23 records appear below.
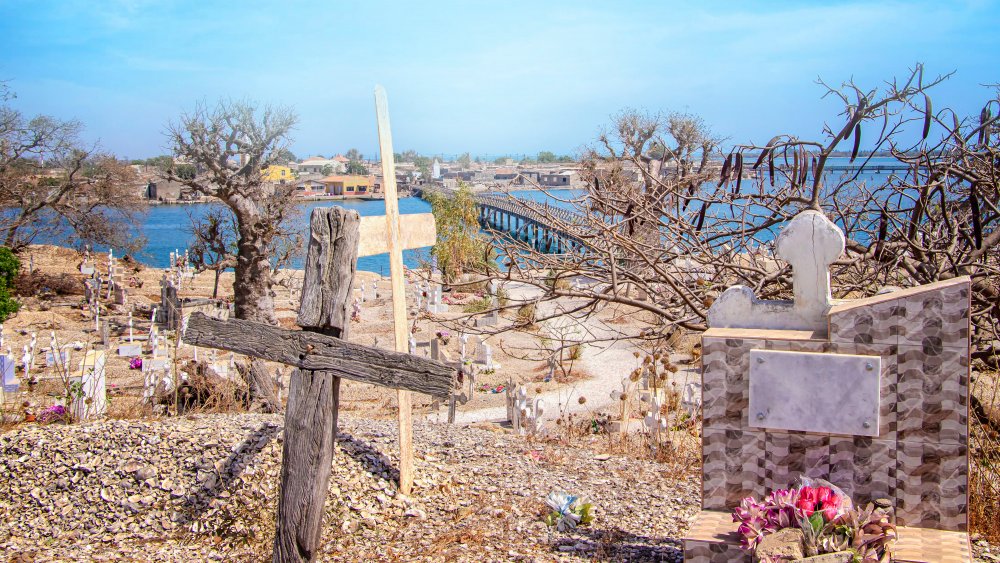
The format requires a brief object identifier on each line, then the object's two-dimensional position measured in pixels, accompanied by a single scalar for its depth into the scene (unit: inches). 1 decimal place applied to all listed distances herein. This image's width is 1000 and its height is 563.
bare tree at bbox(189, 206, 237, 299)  782.1
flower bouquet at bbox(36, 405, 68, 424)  262.1
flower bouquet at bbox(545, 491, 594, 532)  179.3
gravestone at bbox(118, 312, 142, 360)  631.8
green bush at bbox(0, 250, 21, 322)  709.3
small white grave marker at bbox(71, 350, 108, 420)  279.1
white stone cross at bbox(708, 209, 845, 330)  136.7
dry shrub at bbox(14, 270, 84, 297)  927.7
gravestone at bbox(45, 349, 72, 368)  494.4
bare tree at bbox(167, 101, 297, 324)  711.7
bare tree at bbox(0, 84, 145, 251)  1012.5
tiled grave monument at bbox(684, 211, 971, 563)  126.3
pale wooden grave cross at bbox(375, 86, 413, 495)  192.2
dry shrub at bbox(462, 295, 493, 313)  857.0
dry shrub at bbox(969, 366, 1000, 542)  171.2
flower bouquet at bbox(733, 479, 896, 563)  121.5
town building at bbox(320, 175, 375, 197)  3806.6
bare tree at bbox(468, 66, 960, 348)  212.2
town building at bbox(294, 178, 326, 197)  3561.0
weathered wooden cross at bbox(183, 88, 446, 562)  153.7
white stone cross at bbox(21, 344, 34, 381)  494.6
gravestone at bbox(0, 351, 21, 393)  403.2
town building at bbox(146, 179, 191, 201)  4001.0
